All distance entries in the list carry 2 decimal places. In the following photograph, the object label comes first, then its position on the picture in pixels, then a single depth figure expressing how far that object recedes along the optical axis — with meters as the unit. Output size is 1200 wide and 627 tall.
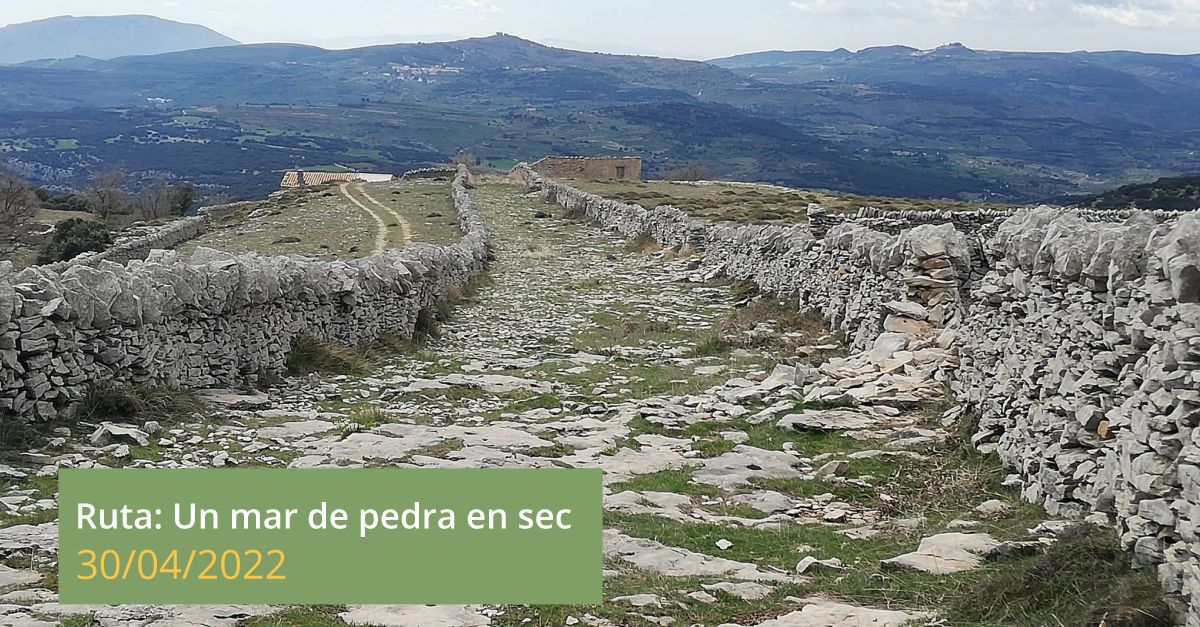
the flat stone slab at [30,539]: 6.71
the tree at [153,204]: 62.64
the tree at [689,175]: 94.31
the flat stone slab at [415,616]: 5.80
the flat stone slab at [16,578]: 6.09
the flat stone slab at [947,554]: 6.52
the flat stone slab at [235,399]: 11.67
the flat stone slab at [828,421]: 10.65
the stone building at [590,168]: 72.50
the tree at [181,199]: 70.62
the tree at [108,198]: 62.84
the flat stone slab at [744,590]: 6.30
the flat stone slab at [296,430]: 10.54
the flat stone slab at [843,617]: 5.68
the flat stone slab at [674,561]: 6.76
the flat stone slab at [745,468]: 9.30
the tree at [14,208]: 43.78
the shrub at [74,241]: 37.22
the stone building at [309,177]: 109.59
